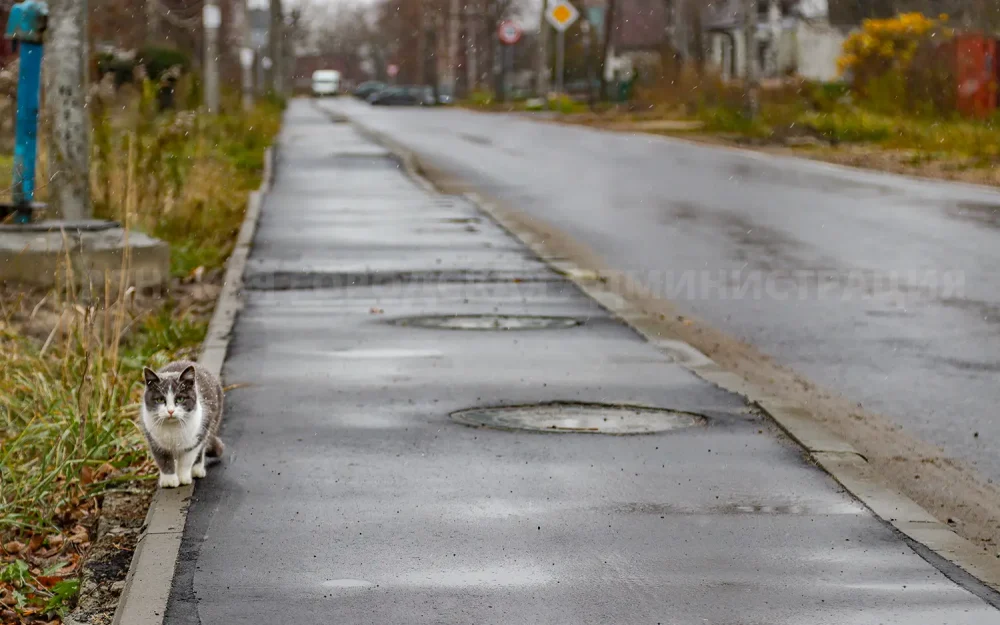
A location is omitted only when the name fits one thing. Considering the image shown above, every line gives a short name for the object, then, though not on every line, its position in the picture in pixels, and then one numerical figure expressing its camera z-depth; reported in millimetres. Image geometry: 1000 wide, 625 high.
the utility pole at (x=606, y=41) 68656
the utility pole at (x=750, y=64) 40719
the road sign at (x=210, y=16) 35375
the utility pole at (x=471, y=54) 124875
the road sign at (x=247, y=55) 49619
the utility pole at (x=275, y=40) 74125
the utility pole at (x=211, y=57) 35594
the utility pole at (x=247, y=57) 47794
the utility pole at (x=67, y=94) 12789
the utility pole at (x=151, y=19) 54344
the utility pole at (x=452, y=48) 115738
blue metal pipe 13242
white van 145125
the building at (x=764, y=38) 74281
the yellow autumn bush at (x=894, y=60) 38625
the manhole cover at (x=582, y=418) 8570
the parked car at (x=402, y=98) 94312
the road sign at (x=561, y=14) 60031
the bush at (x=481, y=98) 91044
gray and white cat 6953
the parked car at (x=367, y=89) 117762
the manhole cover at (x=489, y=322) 11922
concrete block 12383
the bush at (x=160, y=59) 49625
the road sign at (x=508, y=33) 83062
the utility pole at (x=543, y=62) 68938
